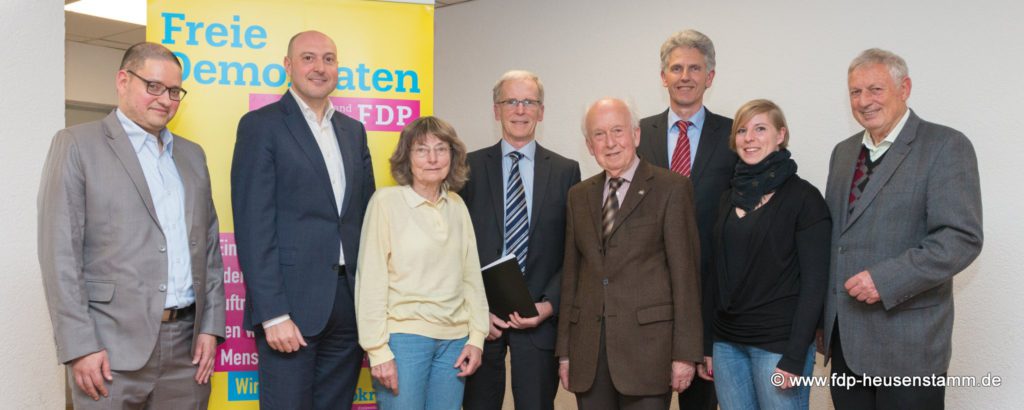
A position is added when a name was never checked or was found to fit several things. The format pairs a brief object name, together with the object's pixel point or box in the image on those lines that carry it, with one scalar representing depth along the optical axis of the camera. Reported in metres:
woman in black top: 2.90
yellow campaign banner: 3.61
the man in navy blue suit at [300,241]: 3.07
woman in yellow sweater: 3.04
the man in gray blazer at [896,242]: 2.78
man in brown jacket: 3.02
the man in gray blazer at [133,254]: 2.72
